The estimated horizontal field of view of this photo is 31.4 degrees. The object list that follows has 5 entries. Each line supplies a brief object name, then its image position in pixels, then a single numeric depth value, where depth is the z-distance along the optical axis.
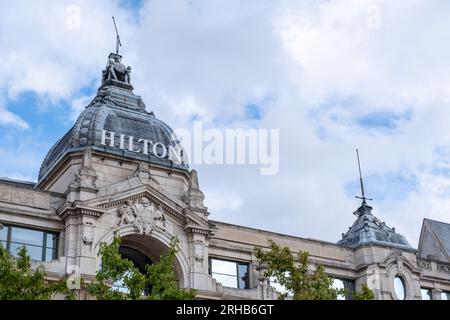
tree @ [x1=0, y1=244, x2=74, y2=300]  27.76
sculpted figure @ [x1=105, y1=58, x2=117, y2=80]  49.69
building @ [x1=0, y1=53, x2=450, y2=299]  39.06
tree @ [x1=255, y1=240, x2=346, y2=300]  33.25
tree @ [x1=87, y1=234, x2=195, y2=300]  28.75
